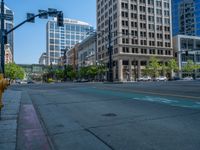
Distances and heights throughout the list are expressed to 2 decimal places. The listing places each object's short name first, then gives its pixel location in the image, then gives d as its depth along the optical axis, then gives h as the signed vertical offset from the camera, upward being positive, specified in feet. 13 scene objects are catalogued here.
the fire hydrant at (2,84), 16.14 -0.69
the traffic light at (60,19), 46.06 +16.50
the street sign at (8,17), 44.80 +16.80
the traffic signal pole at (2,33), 40.57 +11.42
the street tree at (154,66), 188.55 +11.33
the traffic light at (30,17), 43.43 +16.04
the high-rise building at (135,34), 191.24 +53.58
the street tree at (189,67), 212.70 +11.27
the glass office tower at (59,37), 422.58 +106.45
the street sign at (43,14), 44.38 +17.44
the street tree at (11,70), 226.88 +9.95
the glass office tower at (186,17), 273.27 +105.31
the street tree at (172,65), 201.49 +13.18
